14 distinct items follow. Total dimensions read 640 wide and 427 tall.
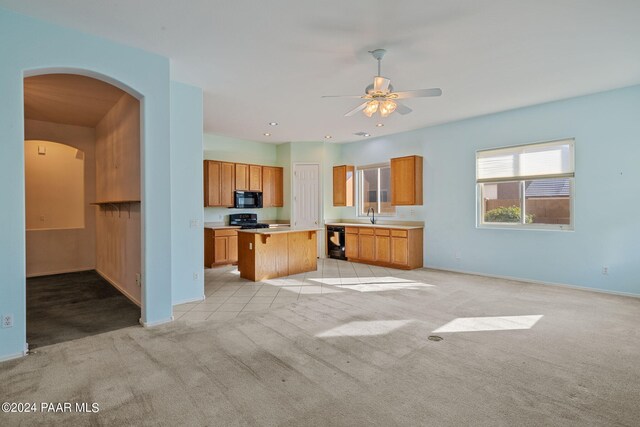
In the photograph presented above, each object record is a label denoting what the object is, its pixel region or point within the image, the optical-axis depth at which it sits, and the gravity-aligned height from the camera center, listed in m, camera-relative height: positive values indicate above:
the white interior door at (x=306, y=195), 8.28 +0.33
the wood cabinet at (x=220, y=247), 6.95 -0.86
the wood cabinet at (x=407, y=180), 6.88 +0.59
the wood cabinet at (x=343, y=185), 8.19 +0.57
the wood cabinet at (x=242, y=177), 7.65 +0.75
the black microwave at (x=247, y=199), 7.56 +0.20
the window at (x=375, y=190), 7.83 +0.45
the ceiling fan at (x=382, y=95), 3.43 +1.26
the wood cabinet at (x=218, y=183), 7.13 +0.56
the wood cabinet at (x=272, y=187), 8.20 +0.54
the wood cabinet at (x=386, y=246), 6.65 -0.85
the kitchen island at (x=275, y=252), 5.66 -0.84
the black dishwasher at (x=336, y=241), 8.02 -0.85
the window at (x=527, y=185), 5.22 +0.39
